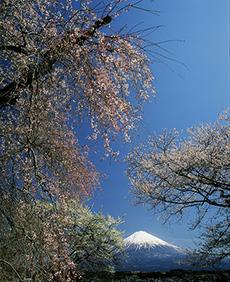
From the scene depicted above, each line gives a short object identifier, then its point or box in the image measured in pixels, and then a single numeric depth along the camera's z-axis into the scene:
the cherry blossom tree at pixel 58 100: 2.26
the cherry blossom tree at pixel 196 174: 6.33
